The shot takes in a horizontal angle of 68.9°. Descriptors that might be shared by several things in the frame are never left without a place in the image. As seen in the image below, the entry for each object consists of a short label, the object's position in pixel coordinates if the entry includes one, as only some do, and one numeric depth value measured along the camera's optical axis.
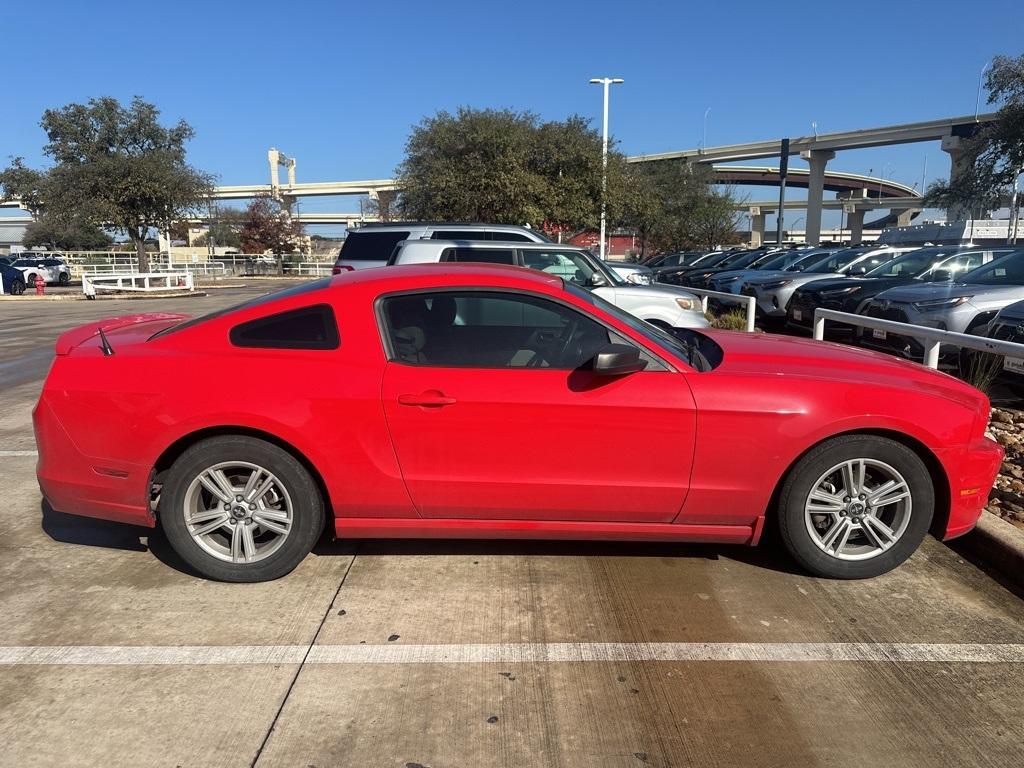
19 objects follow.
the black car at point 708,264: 25.73
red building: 85.53
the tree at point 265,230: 54.56
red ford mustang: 3.70
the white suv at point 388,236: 11.47
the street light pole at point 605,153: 28.50
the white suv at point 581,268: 9.10
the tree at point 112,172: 32.44
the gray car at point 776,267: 17.97
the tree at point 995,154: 25.20
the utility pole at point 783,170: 43.16
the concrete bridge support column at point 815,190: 69.44
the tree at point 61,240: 70.06
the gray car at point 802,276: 15.05
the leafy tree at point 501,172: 25.48
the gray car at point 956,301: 8.80
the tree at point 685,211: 47.06
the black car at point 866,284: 12.16
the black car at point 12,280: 30.44
